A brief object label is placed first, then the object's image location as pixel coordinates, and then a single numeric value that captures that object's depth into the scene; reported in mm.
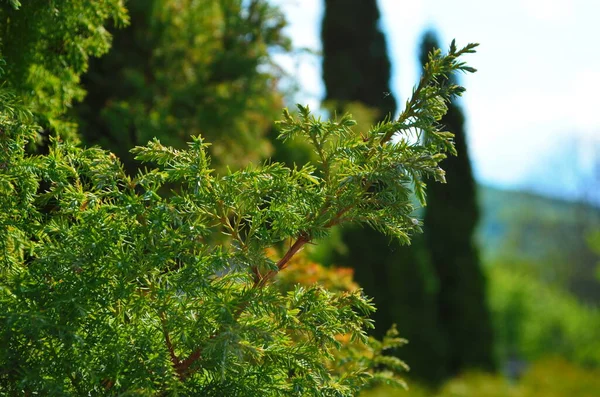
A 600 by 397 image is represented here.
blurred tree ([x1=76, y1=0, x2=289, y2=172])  6070
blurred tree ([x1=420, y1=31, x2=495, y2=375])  16516
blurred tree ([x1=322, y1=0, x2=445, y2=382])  13672
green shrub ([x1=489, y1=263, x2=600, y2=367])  26797
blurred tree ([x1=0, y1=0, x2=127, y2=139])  3270
